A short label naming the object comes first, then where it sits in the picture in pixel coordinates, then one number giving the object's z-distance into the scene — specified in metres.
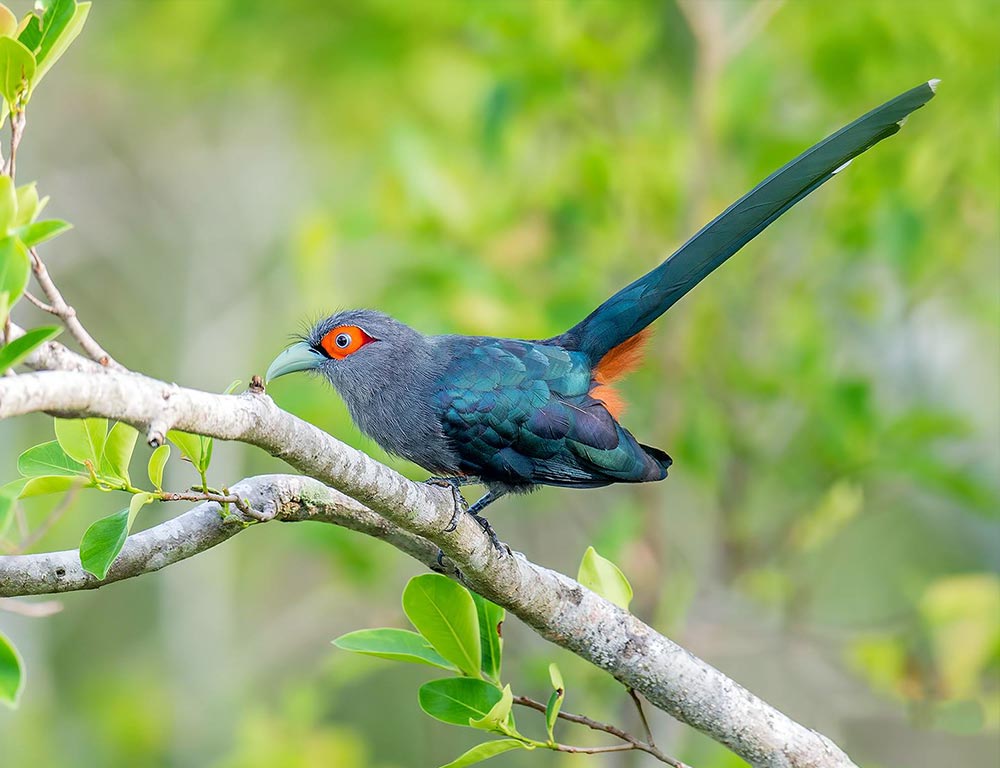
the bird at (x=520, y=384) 7.26
